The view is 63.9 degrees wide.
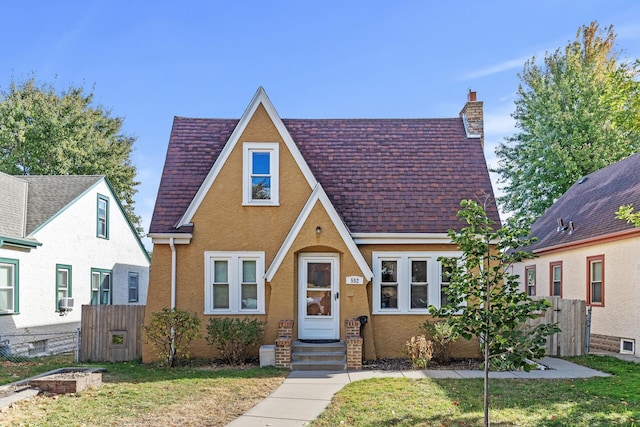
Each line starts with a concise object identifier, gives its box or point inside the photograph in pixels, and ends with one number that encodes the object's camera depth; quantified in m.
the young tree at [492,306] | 6.58
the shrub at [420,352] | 12.36
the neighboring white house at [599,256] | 15.11
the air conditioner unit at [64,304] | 16.67
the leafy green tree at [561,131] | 27.44
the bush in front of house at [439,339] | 12.57
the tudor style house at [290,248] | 13.28
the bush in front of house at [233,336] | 12.58
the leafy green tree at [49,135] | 29.75
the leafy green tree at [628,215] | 9.11
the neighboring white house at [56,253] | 14.66
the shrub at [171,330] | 12.34
